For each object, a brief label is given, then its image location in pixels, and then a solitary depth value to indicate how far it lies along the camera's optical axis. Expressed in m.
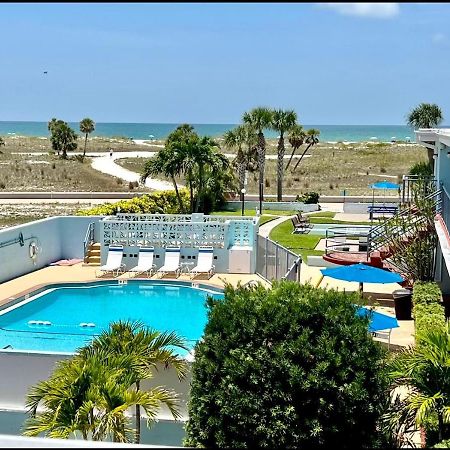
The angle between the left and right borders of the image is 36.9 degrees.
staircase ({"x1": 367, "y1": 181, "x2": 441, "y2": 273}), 17.06
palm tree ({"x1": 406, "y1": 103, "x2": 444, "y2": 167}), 44.94
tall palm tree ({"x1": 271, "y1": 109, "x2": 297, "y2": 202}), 40.25
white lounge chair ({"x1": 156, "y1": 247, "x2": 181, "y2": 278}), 21.41
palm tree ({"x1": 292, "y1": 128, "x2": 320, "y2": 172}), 51.86
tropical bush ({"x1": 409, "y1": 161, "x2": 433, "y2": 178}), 25.17
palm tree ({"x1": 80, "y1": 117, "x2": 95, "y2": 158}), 75.85
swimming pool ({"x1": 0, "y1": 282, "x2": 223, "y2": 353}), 17.47
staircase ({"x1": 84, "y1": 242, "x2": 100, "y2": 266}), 22.84
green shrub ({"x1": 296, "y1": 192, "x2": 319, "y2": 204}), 38.06
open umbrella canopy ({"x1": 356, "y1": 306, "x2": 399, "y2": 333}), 12.14
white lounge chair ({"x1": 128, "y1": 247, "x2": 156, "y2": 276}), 21.45
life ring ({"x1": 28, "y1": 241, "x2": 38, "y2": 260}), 21.66
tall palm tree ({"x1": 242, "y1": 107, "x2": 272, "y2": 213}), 38.12
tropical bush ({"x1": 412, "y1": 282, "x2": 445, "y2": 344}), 11.92
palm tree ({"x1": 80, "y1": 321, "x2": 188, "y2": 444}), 8.15
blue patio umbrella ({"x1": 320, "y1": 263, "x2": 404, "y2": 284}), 14.77
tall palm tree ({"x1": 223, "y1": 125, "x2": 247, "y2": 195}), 37.78
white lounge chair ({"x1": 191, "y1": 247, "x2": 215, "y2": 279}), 21.44
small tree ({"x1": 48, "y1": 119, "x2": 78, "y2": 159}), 70.31
